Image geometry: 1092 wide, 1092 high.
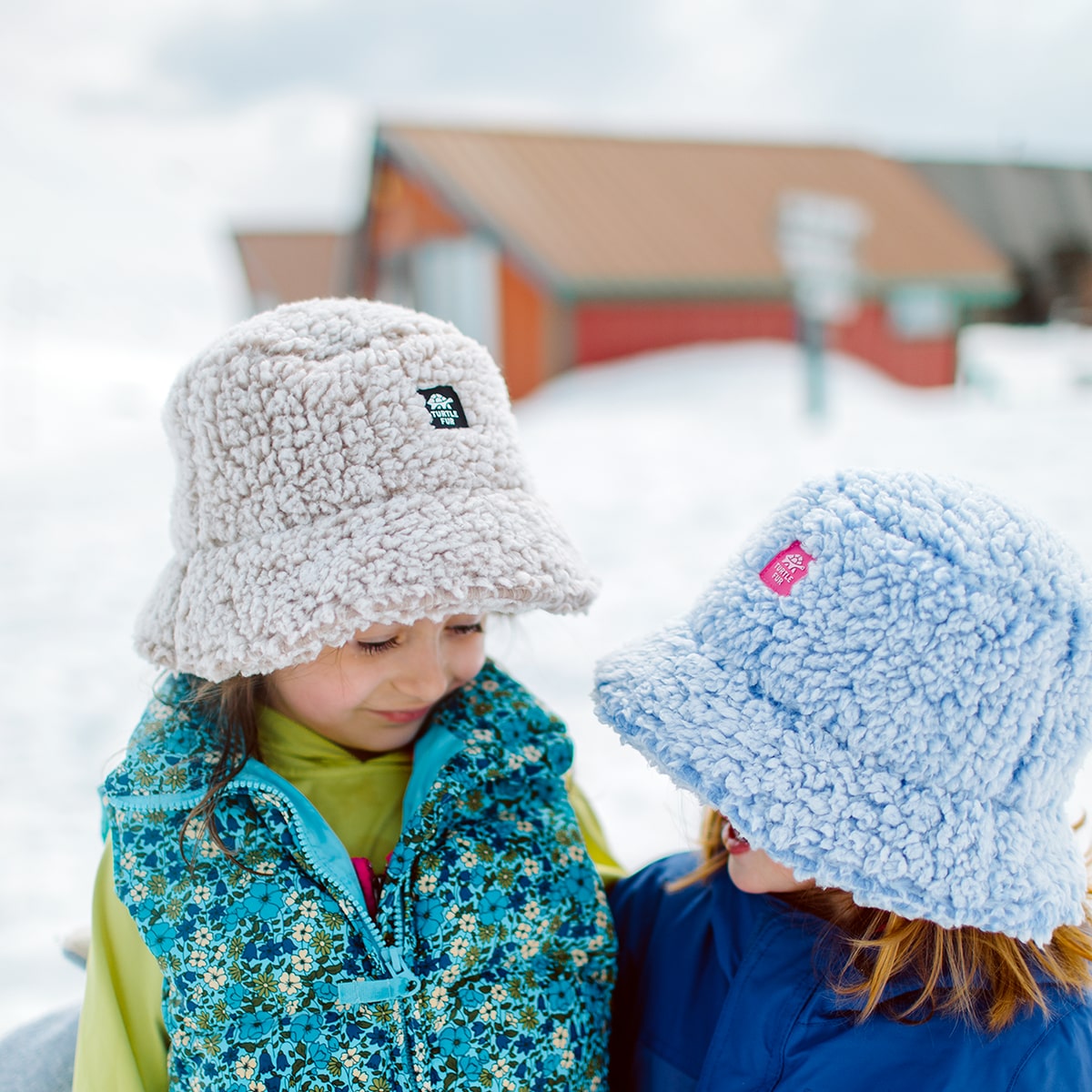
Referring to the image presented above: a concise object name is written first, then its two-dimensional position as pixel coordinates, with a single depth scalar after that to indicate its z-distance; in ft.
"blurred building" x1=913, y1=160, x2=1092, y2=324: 53.01
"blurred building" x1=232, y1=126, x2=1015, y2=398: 28.53
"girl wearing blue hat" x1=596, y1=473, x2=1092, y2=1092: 2.89
